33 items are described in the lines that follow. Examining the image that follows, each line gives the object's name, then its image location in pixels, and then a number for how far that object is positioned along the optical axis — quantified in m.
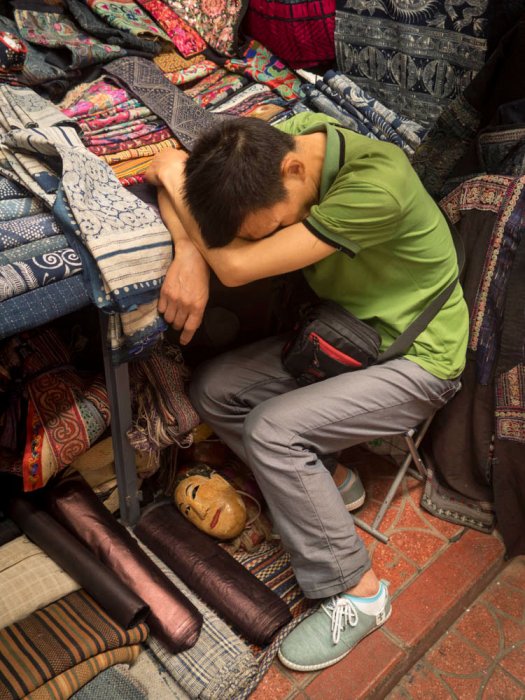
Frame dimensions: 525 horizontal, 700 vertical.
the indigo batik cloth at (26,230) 1.12
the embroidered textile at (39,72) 1.50
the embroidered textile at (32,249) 1.10
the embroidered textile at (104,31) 1.64
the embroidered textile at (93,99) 1.49
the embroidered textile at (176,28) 1.76
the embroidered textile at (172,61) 1.71
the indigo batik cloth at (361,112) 1.64
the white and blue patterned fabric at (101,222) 1.13
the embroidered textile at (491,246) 1.53
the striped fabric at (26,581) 1.37
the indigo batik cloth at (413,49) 1.58
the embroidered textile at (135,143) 1.44
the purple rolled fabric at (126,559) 1.44
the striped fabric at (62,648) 1.21
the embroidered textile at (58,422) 1.43
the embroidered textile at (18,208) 1.18
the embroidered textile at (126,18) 1.66
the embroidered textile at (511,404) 1.62
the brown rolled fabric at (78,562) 1.39
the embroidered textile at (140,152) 1.45
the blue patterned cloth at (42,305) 1.06
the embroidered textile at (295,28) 1.71
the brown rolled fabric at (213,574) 1.48
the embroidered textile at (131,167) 1.43
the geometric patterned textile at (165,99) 1.54
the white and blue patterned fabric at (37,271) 1.06
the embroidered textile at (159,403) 1.58
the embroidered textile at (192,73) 1.69
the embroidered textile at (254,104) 1.67
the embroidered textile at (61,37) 1.55
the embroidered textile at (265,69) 1.77
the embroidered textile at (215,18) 1.78
